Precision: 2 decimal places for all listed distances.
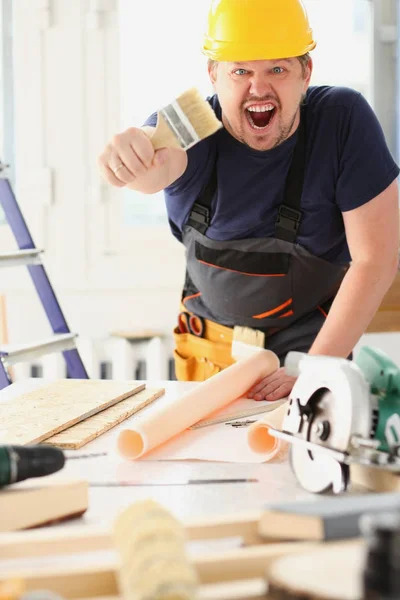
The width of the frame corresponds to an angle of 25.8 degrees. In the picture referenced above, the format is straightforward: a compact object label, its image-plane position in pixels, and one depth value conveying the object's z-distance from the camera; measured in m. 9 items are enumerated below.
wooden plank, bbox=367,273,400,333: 2.88
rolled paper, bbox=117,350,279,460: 1.30
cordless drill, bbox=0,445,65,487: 0.89
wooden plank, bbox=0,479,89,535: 0.89
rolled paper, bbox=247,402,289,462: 1.27
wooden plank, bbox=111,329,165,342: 3.33
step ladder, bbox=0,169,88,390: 2.43
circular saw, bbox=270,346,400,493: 1.00
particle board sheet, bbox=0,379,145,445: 1.37
